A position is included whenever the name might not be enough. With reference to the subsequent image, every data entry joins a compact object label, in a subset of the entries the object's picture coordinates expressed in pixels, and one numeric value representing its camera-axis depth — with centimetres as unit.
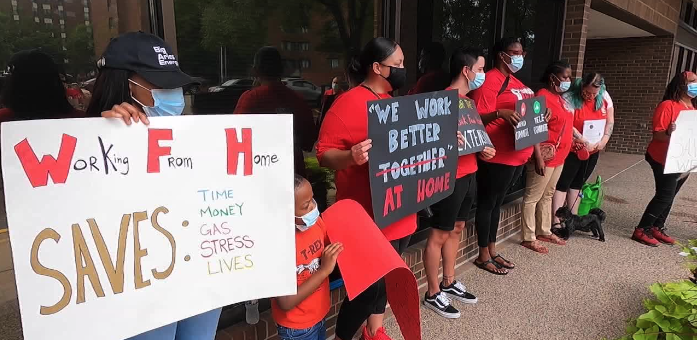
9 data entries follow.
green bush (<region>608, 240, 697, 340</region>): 225
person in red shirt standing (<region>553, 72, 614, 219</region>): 412
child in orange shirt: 179
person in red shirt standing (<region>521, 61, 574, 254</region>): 390
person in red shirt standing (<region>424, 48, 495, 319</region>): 285
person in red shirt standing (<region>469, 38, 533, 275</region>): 323
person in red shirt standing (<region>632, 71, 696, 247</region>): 407
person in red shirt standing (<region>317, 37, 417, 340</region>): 200
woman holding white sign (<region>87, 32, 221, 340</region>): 135
